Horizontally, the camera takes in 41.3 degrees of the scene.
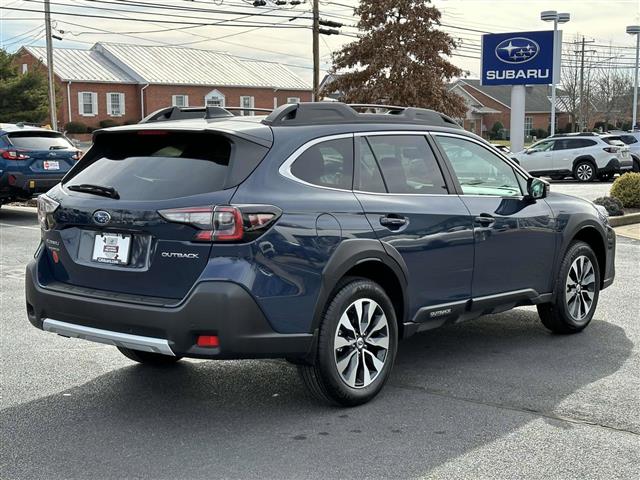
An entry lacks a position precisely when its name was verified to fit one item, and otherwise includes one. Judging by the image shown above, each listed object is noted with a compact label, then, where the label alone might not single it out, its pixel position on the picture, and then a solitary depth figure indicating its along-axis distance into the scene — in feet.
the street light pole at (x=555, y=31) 96.94
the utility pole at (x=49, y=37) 109.81
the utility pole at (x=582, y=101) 255.52
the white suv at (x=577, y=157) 89.86
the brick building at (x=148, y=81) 195.72
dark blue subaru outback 14.78
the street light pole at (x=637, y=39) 158.10
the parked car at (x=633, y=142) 95.25
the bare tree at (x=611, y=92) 269.85
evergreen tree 168.55
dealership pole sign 96.02
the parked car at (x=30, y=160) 50.52
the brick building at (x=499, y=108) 272.92
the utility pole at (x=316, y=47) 123.13
